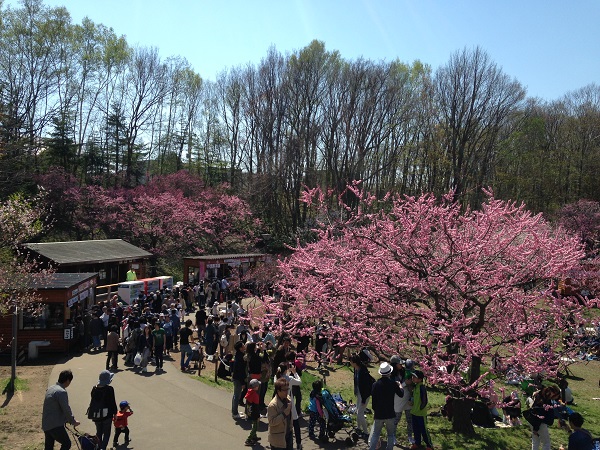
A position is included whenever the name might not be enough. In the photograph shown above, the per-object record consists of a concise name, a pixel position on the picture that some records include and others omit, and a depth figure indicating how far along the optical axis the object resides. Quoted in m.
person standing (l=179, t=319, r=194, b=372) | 13.68
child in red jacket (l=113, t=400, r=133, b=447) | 8.14
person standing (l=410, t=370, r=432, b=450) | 8.05
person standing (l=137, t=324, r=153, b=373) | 13.09
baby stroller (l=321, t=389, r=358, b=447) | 8.45
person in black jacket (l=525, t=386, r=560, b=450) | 7.32
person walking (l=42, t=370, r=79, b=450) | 6.71
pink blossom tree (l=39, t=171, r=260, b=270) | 34.94
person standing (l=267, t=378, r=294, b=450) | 6.87
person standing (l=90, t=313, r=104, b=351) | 15.34
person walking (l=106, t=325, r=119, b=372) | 12.83
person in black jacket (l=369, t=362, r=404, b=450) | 7.46
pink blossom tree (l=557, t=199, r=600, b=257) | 34.53
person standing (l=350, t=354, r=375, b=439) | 8.67
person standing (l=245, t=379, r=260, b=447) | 8.16
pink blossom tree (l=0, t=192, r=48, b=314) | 12.38
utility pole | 11.01
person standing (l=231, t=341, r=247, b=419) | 9.62
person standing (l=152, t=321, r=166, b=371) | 13.23
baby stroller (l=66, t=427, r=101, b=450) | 6.90
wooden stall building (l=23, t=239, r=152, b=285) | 20.83
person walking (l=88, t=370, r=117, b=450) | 7.36
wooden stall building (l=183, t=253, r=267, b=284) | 26.70
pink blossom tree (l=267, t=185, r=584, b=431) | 8.80
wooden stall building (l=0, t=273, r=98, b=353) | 14.66
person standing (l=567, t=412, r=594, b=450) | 5.81
